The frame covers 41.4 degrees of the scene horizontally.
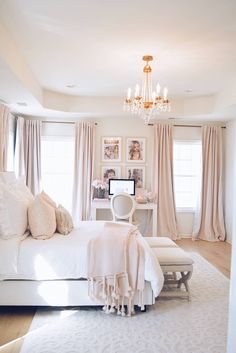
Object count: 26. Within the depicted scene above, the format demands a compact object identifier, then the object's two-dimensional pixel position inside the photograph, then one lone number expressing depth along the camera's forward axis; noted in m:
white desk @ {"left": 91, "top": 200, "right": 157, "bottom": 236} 5.45
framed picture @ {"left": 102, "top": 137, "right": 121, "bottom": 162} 6.13
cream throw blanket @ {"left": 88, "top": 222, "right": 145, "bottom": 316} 2.90
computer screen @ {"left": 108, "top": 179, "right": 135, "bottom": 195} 5.94
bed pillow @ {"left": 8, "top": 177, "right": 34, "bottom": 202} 3.47
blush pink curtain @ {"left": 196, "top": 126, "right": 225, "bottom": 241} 6.15
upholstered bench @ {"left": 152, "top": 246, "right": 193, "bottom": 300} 3.25
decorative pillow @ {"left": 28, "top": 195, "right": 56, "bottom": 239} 3.13
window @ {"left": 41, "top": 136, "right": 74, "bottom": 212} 6.09
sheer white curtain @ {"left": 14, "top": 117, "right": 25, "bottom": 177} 5.53
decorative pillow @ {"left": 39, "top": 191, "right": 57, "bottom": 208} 3.38
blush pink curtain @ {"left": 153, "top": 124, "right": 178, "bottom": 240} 6.05
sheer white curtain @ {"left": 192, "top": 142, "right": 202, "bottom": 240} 6.16
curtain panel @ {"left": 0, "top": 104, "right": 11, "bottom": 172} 4.55
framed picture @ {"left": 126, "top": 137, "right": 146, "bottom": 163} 6.16
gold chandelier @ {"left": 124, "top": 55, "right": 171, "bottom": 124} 3.57
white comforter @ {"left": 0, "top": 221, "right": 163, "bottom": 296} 2.86
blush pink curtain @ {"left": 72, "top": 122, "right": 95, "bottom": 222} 5.94
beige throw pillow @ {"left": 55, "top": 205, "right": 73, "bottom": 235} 3.34
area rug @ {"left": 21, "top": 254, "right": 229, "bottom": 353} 2.45
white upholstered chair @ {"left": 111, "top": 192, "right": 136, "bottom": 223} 5.11
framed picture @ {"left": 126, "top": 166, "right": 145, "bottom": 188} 6.15
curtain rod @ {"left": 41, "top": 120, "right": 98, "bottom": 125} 6.02
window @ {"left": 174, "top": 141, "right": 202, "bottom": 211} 6.30
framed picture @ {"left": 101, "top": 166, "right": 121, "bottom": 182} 6.12
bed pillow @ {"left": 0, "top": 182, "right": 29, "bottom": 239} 3.00
